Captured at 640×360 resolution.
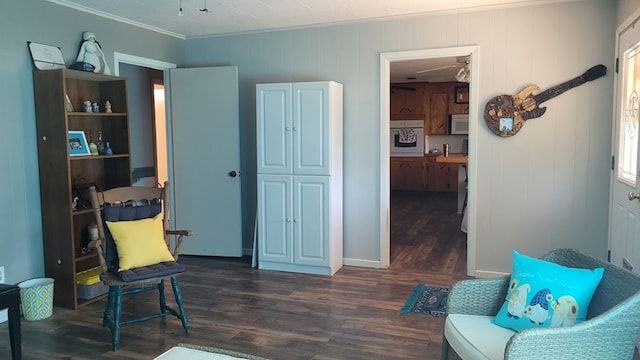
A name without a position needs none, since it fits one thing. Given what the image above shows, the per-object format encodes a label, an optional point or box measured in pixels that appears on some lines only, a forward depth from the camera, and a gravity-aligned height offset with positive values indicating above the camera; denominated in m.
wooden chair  3.17 -0.68
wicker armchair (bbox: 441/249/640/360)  1.84 -0.73
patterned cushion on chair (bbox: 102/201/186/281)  3.17 -0.73
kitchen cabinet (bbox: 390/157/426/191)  10.57 -0.70
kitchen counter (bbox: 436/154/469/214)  7.36 -0.58
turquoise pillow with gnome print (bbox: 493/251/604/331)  2.07 -0.67
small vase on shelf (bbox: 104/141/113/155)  4.26 -0.06
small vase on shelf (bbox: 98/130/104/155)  4.31 +0.00
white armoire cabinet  4.55 -0.31
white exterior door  3.19 -0.16
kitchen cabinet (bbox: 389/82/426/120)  10.27 +0.82
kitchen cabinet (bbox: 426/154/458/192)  10.30 -0.74
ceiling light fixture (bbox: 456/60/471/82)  5.44 +0.71
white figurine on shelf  4.12 +0.76
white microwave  9.98 +0.32
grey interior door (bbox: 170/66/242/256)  5.12 -0.16
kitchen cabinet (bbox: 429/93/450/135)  10.16 +0.55
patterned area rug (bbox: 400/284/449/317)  3.70 -1.25
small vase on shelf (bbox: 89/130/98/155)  4.14 -0.03
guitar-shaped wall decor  4.13 +0.26
